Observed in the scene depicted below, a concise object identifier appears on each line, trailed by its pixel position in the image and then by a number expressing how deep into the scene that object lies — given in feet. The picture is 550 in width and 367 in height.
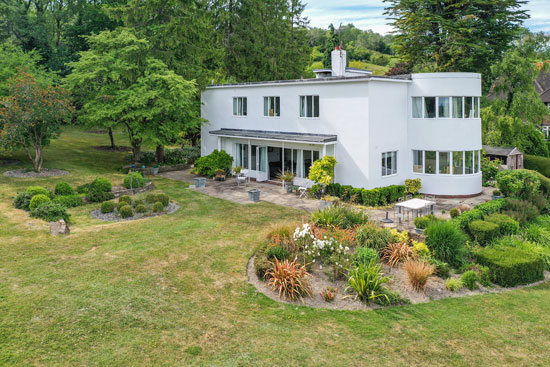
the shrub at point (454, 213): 61.72
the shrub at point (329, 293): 37.19
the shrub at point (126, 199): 65.43
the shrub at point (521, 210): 62.39
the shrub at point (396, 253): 45.28
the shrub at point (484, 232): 53.47
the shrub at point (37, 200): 59.31
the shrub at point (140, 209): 62.39
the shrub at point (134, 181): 77.41
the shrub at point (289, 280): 37.56
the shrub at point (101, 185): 71.41
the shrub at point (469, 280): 41.68
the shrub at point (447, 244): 46.91
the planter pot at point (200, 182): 84.48
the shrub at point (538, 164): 104.12
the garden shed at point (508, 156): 100.07
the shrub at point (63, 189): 68.90
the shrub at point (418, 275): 39.96
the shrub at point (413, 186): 78.23
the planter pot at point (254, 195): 73.36
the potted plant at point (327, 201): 67.92
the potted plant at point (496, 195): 75.72
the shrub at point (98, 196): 69.15
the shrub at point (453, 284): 41.19
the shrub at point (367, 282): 37.37
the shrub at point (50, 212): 56.59
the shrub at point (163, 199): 66.95
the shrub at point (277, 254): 43.91
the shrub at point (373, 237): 47.42
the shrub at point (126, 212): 60.59
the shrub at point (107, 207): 62.03
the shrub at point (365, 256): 42.60
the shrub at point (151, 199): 67.10
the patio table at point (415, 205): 59.67
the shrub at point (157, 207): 63.46
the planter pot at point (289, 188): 81.30
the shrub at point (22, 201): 61.35
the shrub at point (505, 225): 56.49
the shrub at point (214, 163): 94.94
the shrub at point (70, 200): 64.95
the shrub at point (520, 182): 71.05
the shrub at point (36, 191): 62.95
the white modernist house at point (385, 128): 74.23
